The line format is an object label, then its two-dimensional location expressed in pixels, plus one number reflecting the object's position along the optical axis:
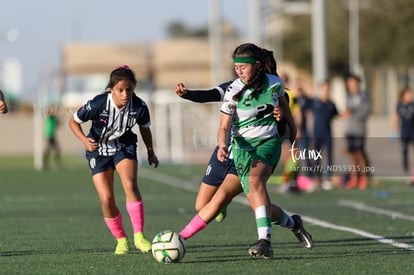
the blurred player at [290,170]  20.74
